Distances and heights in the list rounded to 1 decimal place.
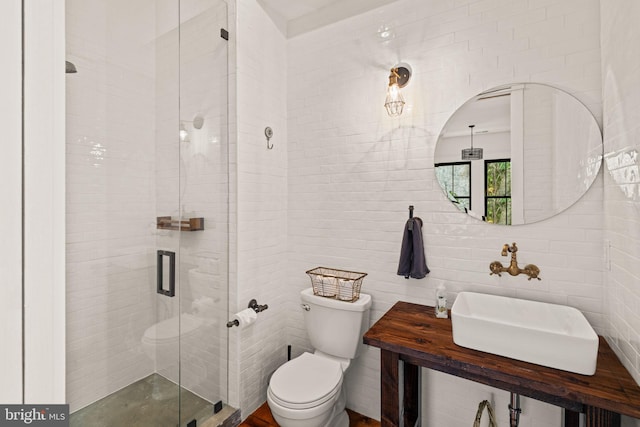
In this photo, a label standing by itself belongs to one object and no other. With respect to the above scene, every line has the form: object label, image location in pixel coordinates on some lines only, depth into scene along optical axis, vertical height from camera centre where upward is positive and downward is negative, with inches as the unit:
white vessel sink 44.9 -19.8
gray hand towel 70.6 -9.5
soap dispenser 65.7 -19.9
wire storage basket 74.7 -18.3
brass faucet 61.5 -11.3
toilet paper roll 72.6 -25.3
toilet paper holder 77.6 -24.2
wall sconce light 73.9 +30.1
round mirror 58.9 +12.2
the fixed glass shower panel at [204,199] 66.9 +2.8
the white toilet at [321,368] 61.1 -36.8
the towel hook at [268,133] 83.4 +21.3
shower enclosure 50.9 +0.0
